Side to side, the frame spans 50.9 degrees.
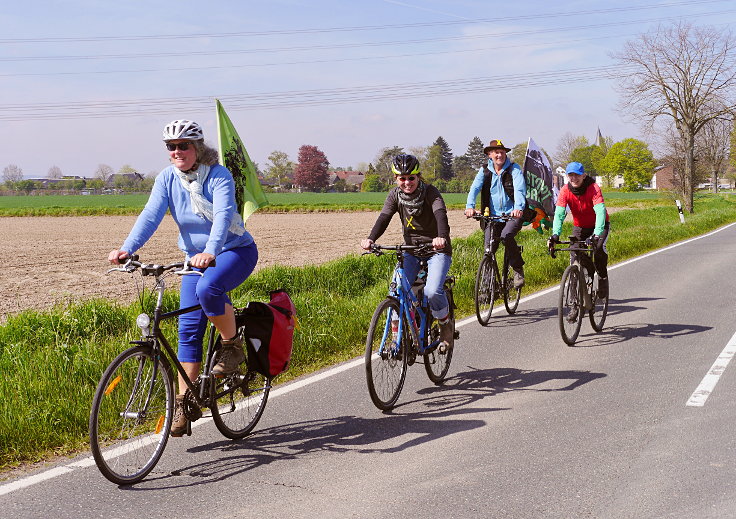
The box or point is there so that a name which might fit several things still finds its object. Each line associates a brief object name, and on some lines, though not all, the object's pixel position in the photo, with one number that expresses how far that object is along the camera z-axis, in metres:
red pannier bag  4.89
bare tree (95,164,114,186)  175.60
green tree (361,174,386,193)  135.50
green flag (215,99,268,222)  7.58
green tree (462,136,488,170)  161.00
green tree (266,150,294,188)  154.00
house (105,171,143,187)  156.88
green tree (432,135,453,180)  152.00
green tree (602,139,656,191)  125.81
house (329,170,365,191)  183.38
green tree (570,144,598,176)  151.00
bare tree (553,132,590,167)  143.82
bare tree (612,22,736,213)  49.03
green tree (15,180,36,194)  126.28
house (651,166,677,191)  149.70
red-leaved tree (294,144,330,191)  149.38
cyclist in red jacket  8.27
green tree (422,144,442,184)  149.88
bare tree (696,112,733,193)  94.81
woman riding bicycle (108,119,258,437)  4.43
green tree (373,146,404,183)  140.50
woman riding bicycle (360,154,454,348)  6.02
